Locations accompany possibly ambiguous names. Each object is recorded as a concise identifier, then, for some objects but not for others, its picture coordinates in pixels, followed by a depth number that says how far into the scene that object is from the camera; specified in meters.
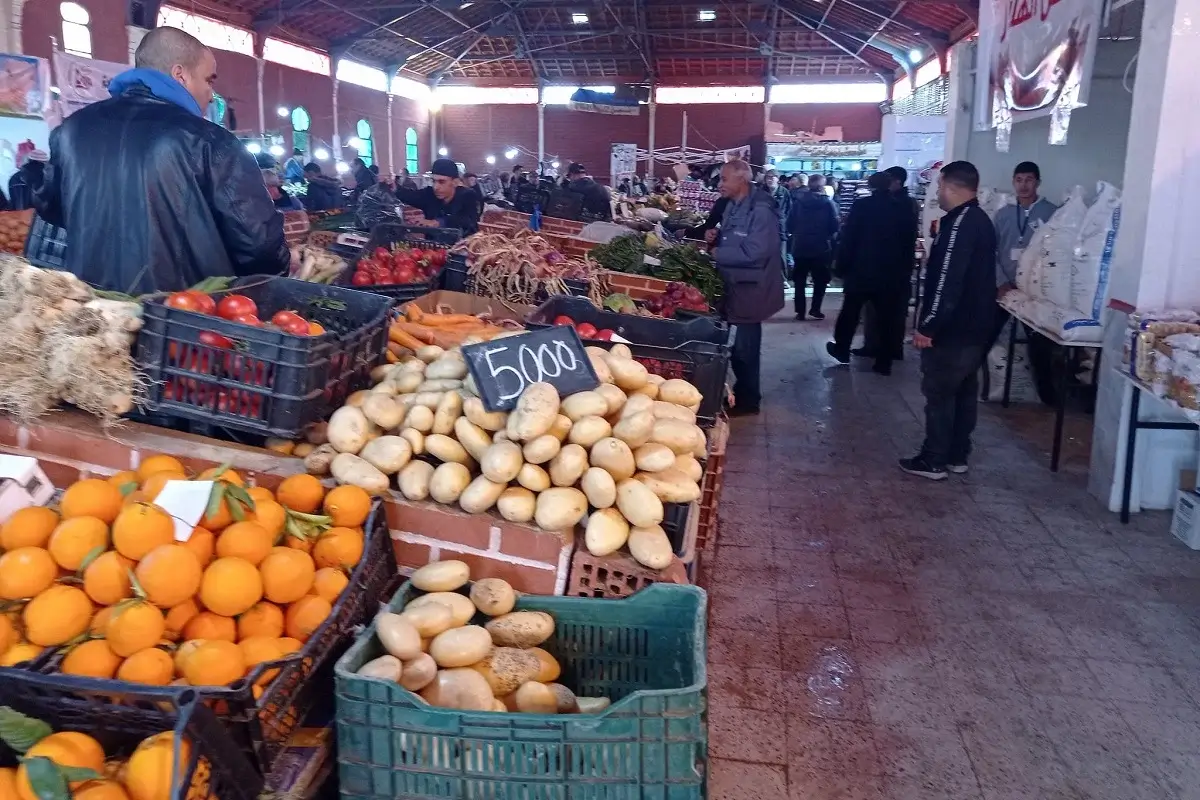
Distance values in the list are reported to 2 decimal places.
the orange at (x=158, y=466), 2.11
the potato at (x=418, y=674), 1.83
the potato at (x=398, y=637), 1.83
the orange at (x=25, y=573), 1.75
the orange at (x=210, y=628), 1.77
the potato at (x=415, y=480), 2.30
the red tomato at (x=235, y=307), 2.41
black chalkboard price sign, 2.33
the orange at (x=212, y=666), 1.62
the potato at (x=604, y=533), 2.21
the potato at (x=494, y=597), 2.09
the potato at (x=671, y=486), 2.33
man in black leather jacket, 2.87
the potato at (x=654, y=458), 2.33
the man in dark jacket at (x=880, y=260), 7.85
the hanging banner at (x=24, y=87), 7.84
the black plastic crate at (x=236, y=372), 2.25
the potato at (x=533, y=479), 2.24
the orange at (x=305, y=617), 1.87
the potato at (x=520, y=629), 2.05
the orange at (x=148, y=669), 1.62
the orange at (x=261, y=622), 1.81
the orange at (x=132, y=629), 1.65
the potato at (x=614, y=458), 2.27
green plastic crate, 1.63
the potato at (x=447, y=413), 2.40
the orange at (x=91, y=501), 1.91
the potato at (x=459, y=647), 1.90
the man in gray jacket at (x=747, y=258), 6.18
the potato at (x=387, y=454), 2.30
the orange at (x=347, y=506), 2.13
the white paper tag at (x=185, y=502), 1.83
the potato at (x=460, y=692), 1.82
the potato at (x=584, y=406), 2.33
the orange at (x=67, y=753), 1.43
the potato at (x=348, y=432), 2.36
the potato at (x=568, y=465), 2.25
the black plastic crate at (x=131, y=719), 1.46
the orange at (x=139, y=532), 1.77
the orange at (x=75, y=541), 1.81
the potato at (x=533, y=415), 2.21
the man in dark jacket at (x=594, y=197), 10.38
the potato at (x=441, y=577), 2.11
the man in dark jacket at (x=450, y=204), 7.28
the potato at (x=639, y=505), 2.23
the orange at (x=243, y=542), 1.84
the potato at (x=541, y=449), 2.23
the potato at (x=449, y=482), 2.27
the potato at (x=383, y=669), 1.74
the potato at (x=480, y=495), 2.22
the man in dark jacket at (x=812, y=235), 10.62
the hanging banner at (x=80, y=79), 8.14
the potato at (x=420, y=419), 2.40
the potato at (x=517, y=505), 2.22
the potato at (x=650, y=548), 2.18
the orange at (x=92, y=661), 1.63
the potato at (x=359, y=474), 2.26
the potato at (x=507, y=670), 1.92
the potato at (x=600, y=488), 2.24
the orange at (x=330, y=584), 1.96
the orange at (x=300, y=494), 2.16
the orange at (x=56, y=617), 1.70
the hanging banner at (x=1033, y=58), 4.95
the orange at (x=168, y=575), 1.71
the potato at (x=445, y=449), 2.34
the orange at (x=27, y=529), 1.87
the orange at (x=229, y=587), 1.77
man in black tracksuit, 4.82
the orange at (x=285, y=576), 1.85
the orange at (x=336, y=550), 2.05
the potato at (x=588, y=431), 2.30
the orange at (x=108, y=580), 1.75
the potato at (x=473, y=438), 2.32
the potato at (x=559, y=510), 2.20
